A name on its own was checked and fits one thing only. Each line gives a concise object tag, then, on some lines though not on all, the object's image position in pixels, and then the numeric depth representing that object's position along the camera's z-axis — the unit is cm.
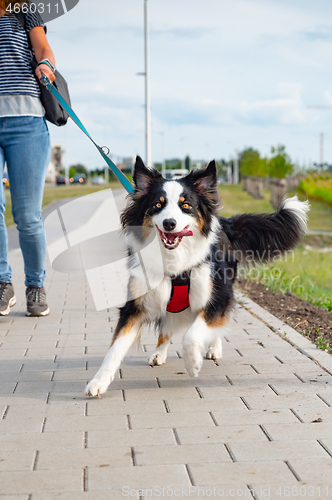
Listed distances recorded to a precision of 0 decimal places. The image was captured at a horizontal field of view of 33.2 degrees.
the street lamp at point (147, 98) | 2531
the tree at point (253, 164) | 4316
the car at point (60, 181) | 8175
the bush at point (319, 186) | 2312
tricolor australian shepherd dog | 355
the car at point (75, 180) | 8256
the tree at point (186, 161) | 9372
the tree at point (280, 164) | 3409
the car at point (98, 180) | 8162
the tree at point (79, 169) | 12875
